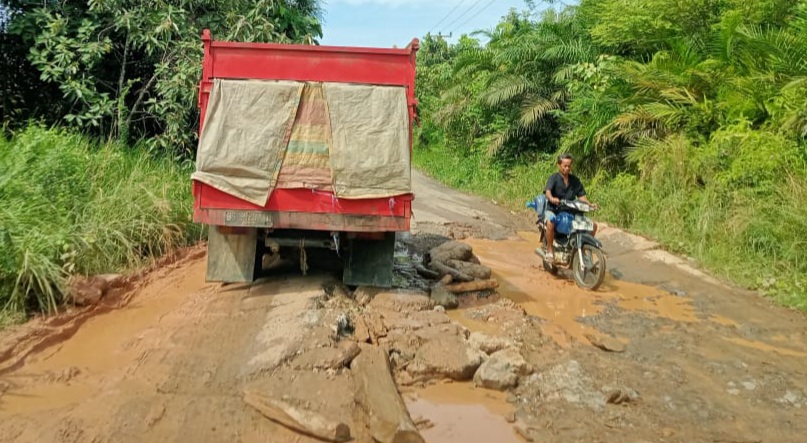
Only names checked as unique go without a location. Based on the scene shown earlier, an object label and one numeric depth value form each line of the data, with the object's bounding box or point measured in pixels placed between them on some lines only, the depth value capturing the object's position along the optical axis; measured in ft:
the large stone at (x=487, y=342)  16.80
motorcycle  24.88
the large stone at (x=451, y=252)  26.23
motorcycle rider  25.71
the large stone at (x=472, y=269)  24.54
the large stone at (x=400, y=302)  19.81
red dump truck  19.40
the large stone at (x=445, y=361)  15.55
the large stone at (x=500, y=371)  15.02
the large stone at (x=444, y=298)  21.23
